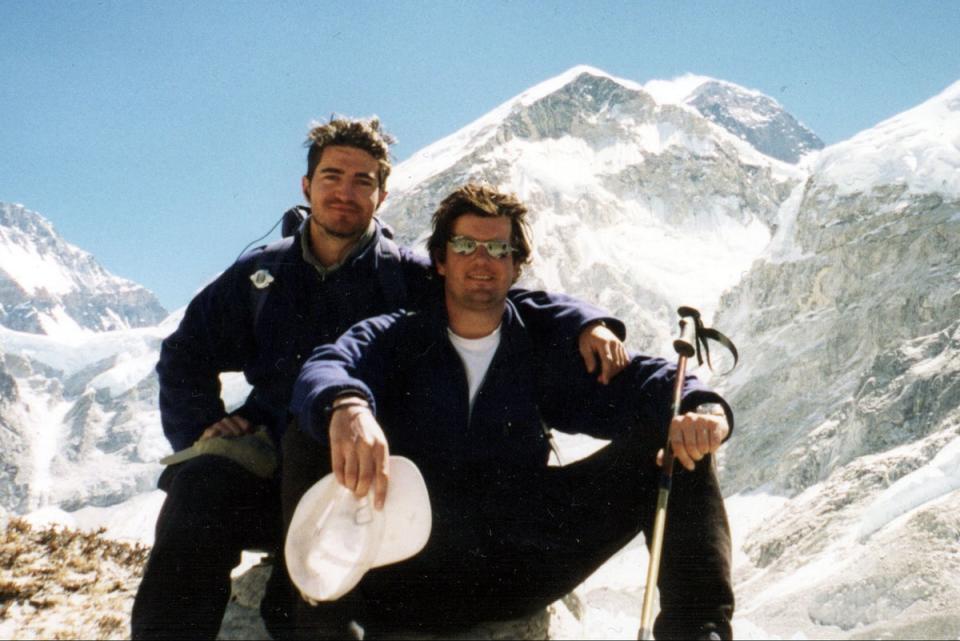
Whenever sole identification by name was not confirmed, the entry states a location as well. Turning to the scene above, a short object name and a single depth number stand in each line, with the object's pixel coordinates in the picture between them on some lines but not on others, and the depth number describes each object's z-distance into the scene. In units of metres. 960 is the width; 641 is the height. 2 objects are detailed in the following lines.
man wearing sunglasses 3.19
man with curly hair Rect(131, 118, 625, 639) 3.59
